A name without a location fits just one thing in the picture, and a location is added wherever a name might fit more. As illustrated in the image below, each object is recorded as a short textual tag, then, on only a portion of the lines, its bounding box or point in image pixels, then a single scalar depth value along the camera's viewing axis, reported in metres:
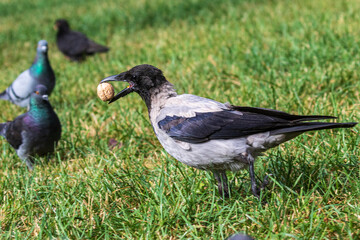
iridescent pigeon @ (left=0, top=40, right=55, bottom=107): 6.02
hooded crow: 2.90
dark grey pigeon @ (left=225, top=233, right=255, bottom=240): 2.47
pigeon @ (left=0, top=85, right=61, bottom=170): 4.65
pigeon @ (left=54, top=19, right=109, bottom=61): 8.24
